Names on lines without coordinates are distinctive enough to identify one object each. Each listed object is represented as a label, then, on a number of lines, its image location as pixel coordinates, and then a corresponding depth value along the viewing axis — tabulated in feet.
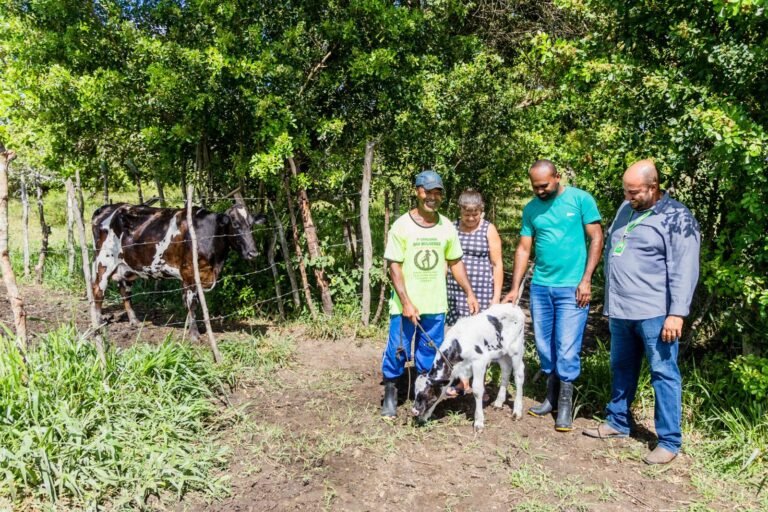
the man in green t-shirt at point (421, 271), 13.82
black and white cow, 20.81
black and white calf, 13.98
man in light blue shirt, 11.96
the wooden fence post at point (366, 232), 20.65
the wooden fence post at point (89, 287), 13.92
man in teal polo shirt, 13.71
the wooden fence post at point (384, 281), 22.04
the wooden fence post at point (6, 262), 12.87
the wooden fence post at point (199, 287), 16.84
